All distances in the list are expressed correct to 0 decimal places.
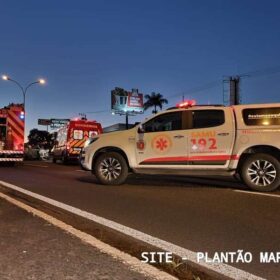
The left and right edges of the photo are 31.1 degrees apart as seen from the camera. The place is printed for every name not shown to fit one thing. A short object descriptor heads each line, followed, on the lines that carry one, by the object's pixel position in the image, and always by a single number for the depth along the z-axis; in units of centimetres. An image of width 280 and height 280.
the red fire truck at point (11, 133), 2398
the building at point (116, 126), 8536
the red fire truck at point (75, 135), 2831
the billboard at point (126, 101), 7625
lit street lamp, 4747
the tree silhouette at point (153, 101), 8406
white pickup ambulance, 1091
